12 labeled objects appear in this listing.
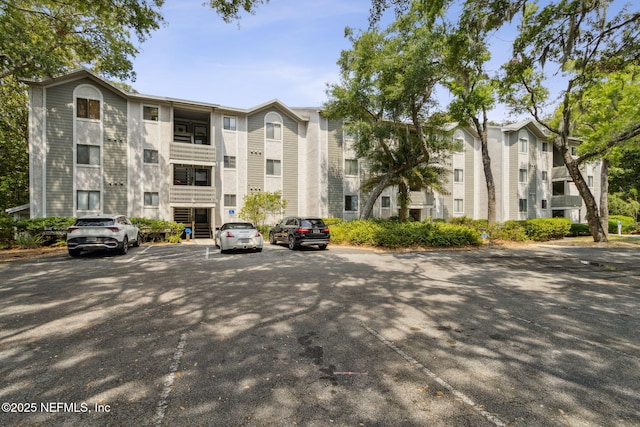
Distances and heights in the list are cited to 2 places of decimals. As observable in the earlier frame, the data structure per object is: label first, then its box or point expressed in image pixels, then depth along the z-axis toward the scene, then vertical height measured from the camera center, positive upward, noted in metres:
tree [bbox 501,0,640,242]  9.67 +5.87
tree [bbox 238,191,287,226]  23.09 +0.54
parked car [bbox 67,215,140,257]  11.88 -0.78
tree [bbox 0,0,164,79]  12.73 +9.54
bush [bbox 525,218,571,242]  22.06 -1.36
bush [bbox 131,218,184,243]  18.84 -1.01
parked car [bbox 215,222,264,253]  13.96 -1.18
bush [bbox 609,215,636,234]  29.47 -1.53
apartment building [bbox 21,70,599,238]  19.62 +4.06
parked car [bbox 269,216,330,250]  15.26 -1.03
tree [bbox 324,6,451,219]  17.28 +7.10
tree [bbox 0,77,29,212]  24.34 +5.75
